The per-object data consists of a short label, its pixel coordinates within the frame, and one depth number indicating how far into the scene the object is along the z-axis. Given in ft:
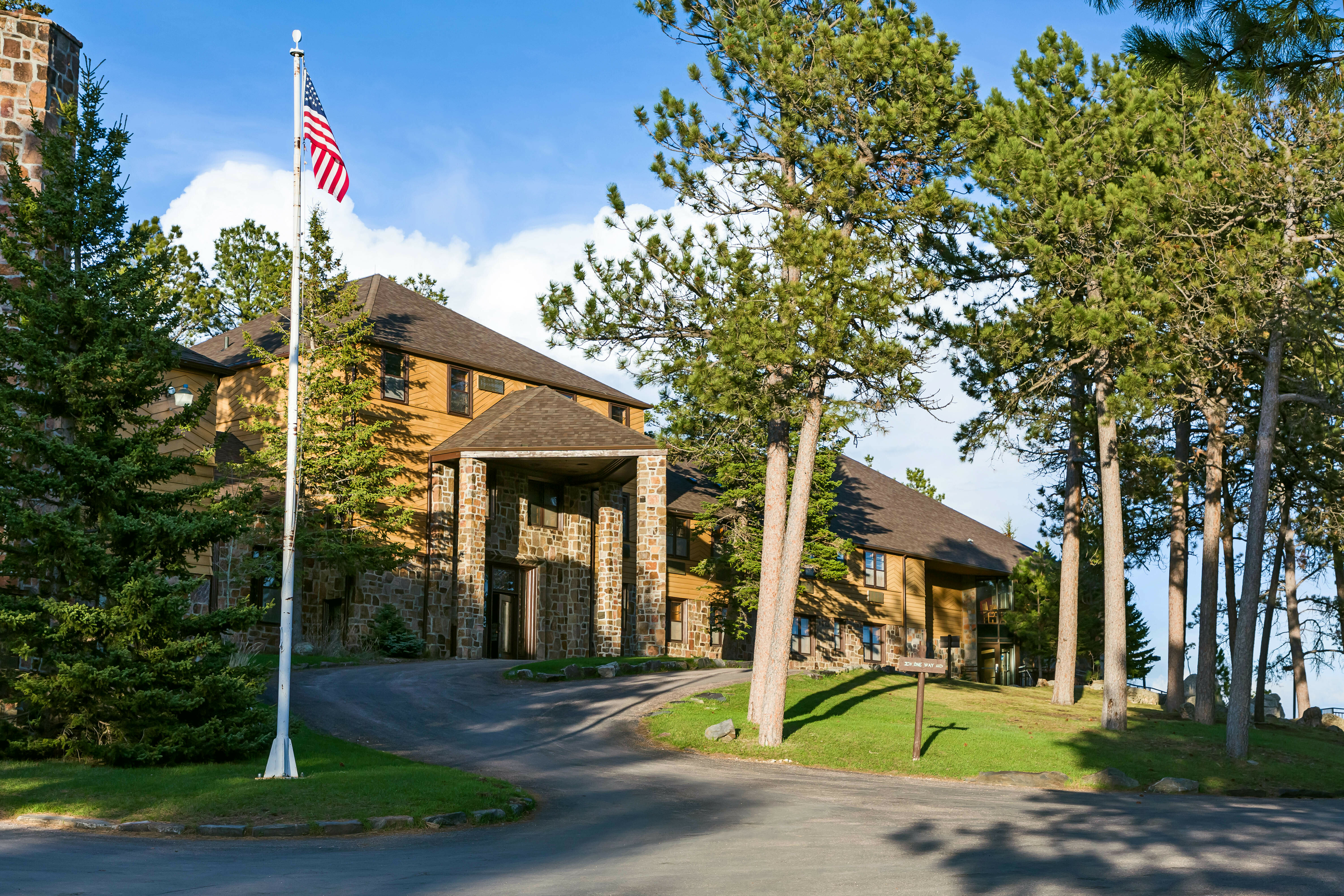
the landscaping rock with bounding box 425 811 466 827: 42.25
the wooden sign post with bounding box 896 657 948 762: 63.77
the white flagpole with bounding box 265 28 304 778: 47.88
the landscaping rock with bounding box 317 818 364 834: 40.75
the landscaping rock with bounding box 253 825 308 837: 40.09
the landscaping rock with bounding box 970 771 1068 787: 60.03
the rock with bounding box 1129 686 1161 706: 119.65
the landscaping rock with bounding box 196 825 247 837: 39.86
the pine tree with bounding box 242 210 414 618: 100.12
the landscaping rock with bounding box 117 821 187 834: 40.04
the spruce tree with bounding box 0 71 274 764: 48.52
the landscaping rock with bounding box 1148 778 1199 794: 61.36
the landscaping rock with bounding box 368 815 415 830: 41.45
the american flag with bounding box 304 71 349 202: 54.03
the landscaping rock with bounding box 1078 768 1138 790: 60.64
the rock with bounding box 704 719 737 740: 67.77
